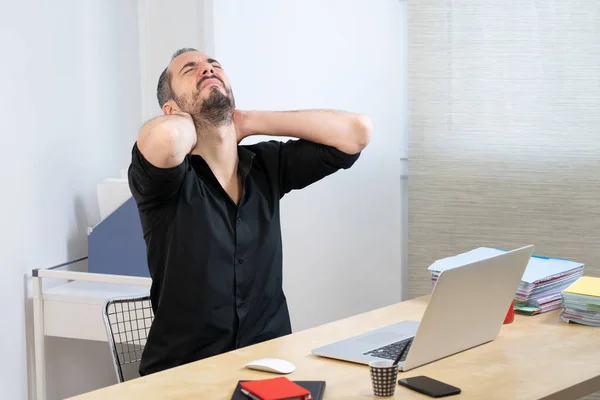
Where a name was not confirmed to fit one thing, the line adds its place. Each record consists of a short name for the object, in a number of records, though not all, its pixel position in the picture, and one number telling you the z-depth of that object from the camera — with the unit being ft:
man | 10.86
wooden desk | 9.02
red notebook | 8.58
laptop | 9.39
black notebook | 8.82
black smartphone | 8.89
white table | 13.95
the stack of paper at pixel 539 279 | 11.28
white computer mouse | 9.34
